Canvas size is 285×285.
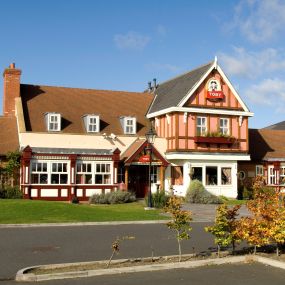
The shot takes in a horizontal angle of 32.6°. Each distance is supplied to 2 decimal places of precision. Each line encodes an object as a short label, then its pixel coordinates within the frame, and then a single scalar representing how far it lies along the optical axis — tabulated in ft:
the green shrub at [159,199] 85.87
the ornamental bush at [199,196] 100.99
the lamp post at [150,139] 83.30
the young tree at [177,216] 37.42
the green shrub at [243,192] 112.42
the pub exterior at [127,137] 100.58
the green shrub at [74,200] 98.58
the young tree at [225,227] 37.00
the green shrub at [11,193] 95.04
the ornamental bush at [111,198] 95.20
